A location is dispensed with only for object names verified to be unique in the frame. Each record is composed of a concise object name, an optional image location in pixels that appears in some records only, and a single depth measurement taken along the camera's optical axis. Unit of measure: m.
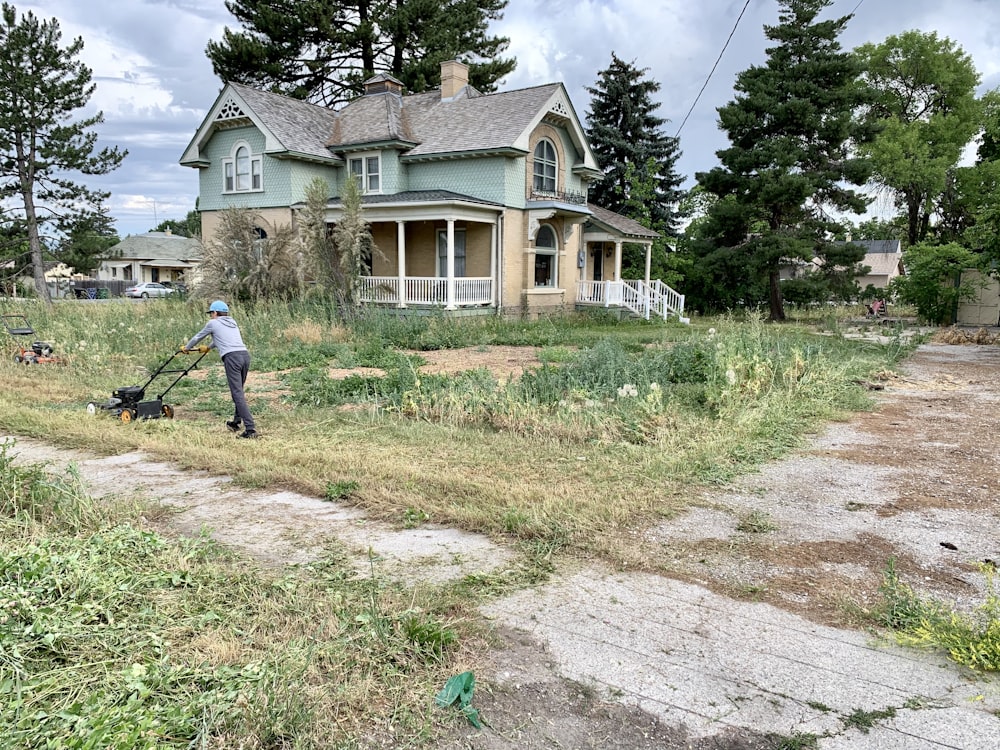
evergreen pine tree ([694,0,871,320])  28.19
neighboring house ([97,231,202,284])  65.88
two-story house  24.16
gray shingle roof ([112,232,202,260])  65.80
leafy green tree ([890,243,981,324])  26.38
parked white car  52.12
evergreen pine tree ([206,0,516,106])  32.41
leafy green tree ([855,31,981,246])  44.50
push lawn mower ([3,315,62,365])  13.05
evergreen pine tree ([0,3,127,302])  27.77
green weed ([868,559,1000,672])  3.34
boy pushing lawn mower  8.23
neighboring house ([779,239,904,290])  58.85
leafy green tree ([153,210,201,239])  92.23
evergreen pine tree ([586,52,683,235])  37.22
